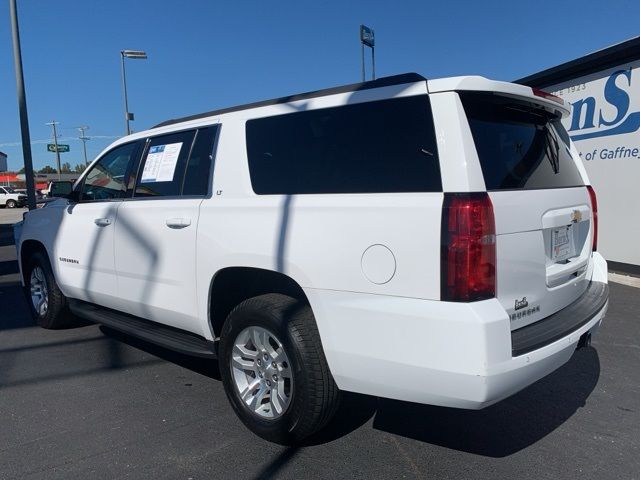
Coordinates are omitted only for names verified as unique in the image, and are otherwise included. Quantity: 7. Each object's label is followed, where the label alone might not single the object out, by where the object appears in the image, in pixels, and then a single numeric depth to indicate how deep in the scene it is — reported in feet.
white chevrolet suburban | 8.06
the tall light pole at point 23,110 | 37.27
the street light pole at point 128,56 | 72.69
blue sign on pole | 52.14
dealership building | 26.13
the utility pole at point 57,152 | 201.21
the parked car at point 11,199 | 137.18
